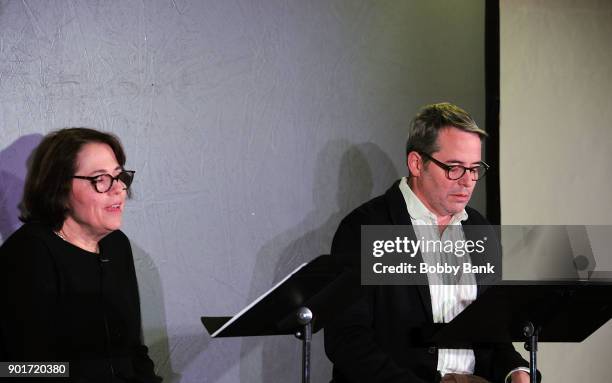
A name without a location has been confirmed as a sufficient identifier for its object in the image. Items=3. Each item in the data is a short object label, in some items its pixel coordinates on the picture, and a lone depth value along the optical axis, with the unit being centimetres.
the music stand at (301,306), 508
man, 635
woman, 562
